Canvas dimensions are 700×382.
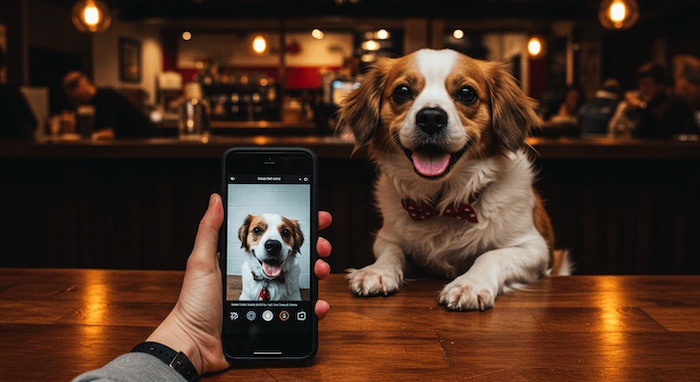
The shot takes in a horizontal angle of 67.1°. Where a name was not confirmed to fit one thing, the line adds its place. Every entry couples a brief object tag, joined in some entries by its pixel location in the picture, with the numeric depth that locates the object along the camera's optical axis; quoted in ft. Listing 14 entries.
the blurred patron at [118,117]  13.20
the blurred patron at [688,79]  17.46
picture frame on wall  33.81
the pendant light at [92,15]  14.26
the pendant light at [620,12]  13.56
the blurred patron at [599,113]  19.36
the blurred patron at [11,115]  11.11
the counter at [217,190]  8.55
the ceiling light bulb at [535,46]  21.52
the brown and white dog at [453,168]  3.92
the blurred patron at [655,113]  13.62
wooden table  2.13
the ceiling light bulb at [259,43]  24.03
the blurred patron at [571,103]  25.73
